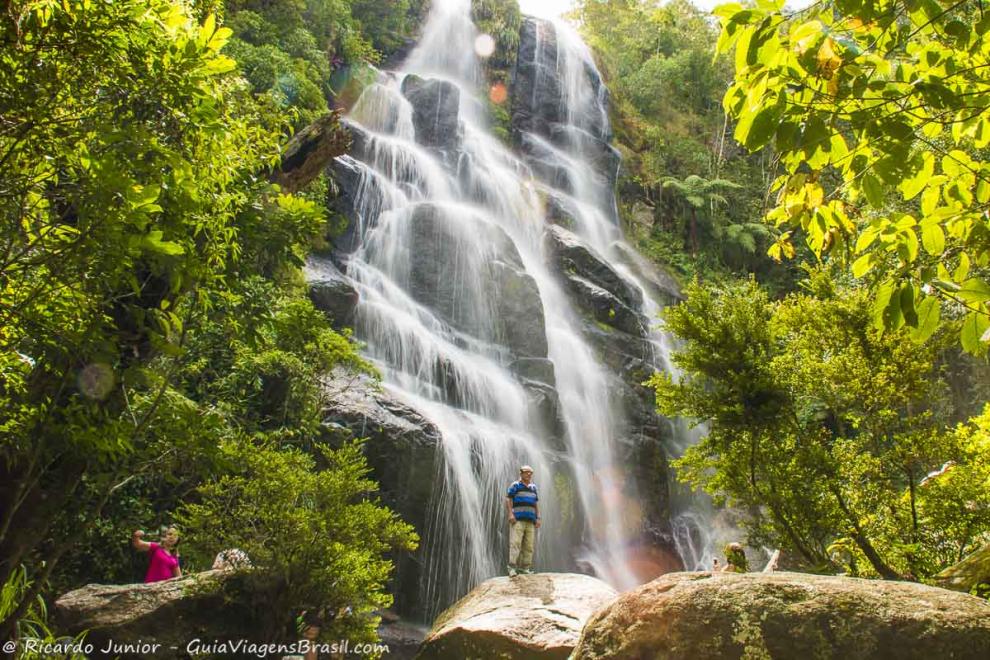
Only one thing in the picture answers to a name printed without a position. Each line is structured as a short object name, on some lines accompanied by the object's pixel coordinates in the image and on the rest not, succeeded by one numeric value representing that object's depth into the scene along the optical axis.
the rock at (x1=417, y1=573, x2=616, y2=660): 6.40
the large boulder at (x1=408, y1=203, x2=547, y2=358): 16.45
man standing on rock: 8.24
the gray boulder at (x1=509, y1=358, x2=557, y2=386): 15.78
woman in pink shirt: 7.32
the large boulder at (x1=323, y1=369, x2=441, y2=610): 10.83
